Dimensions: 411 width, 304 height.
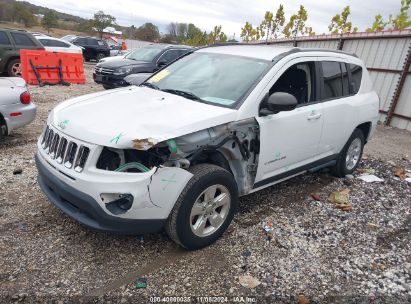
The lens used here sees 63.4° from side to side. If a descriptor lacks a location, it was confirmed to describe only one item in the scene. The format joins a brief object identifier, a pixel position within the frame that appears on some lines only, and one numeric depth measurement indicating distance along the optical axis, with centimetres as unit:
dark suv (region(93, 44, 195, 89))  993
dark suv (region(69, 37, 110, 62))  2122
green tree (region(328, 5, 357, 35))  2128
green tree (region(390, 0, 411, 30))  1657
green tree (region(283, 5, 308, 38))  2456
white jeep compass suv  257
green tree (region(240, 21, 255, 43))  2979
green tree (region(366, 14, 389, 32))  1819
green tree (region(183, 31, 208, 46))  3740
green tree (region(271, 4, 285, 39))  2606
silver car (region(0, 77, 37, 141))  484
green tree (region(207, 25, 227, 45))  3669
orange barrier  1081
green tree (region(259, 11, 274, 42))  2697
